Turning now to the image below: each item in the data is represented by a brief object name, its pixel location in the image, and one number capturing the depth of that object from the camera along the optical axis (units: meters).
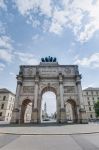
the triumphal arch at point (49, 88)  28.56
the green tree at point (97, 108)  46.00
